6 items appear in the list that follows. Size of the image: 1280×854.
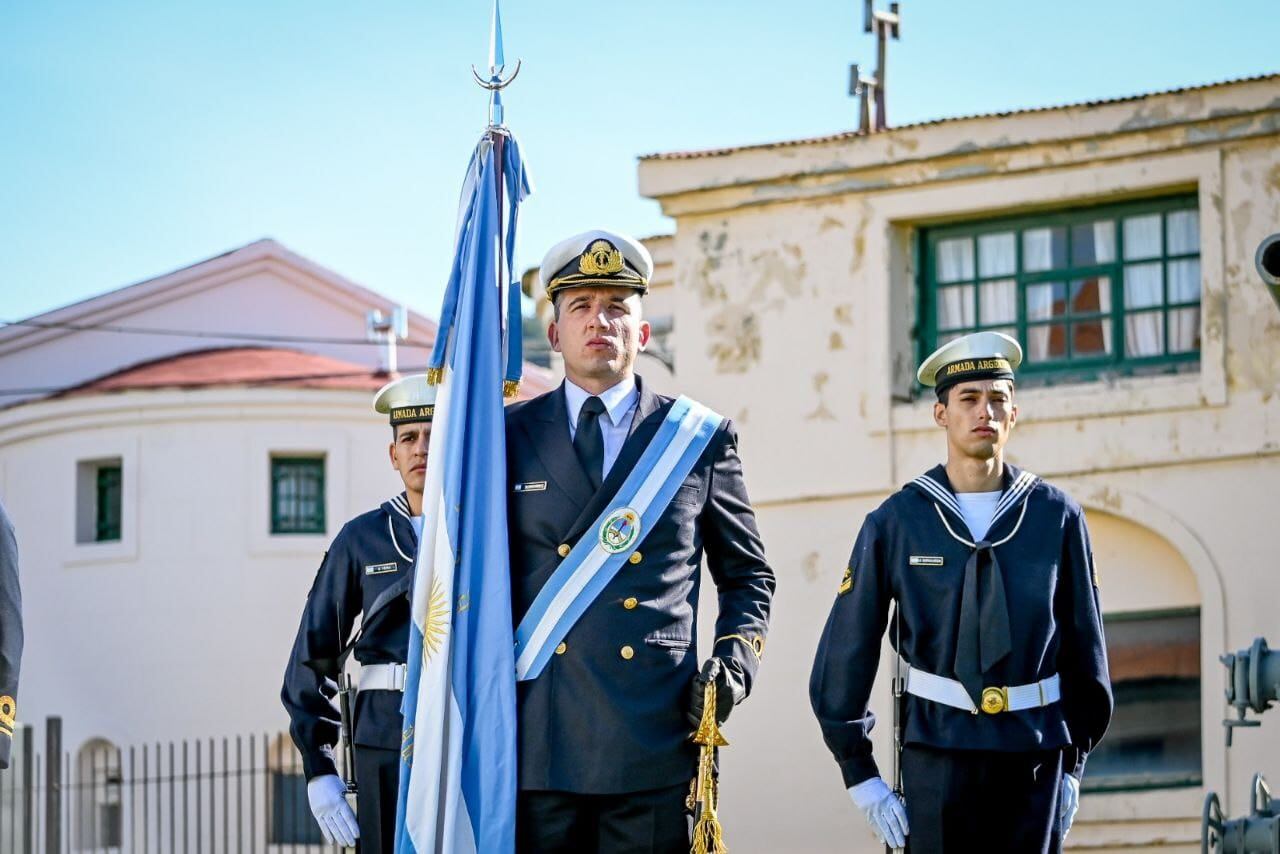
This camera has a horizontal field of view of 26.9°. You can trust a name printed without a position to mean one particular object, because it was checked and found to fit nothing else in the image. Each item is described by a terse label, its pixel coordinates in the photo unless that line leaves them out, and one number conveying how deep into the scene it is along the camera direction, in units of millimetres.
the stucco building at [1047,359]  18875
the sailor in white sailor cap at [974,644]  8516
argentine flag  7574
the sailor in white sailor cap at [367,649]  9648
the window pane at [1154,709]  18812
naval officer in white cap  7527
